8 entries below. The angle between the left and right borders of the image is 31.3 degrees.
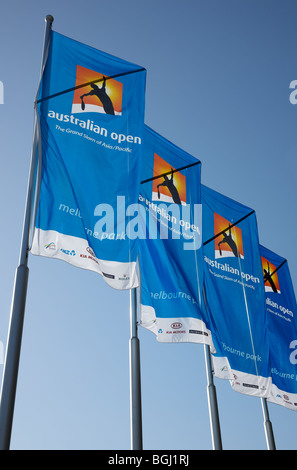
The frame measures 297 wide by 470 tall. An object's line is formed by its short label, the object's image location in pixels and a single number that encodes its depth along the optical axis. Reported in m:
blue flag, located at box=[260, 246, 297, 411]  18.42
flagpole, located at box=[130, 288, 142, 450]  11.04
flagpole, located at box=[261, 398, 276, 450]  20.26
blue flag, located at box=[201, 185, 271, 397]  15.95
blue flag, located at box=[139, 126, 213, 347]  13.27
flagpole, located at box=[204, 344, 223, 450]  15.73
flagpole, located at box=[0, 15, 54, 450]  7.98
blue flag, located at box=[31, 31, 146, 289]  10.38
